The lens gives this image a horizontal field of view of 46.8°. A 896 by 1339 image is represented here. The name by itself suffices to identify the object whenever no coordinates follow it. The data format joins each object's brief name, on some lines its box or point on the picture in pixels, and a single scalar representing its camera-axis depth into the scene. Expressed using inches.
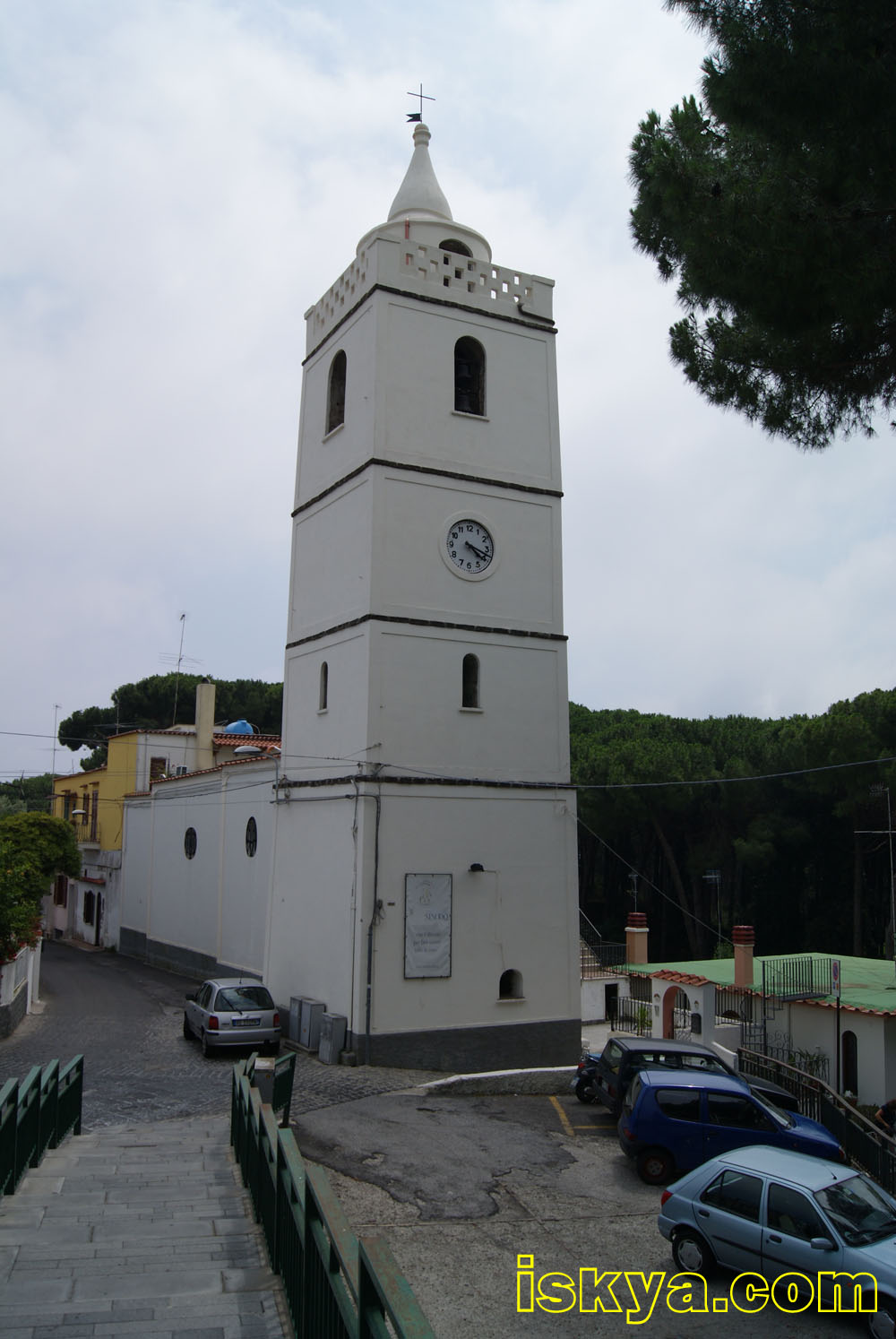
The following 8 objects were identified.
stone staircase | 225.3
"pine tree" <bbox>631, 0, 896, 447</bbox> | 360.8
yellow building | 1475.1
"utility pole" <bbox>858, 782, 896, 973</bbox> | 1557.6
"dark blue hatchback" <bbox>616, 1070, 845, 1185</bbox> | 501.4
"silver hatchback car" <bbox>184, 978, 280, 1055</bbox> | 737.6
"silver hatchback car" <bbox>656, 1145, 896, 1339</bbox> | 360.8
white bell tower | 731.4
